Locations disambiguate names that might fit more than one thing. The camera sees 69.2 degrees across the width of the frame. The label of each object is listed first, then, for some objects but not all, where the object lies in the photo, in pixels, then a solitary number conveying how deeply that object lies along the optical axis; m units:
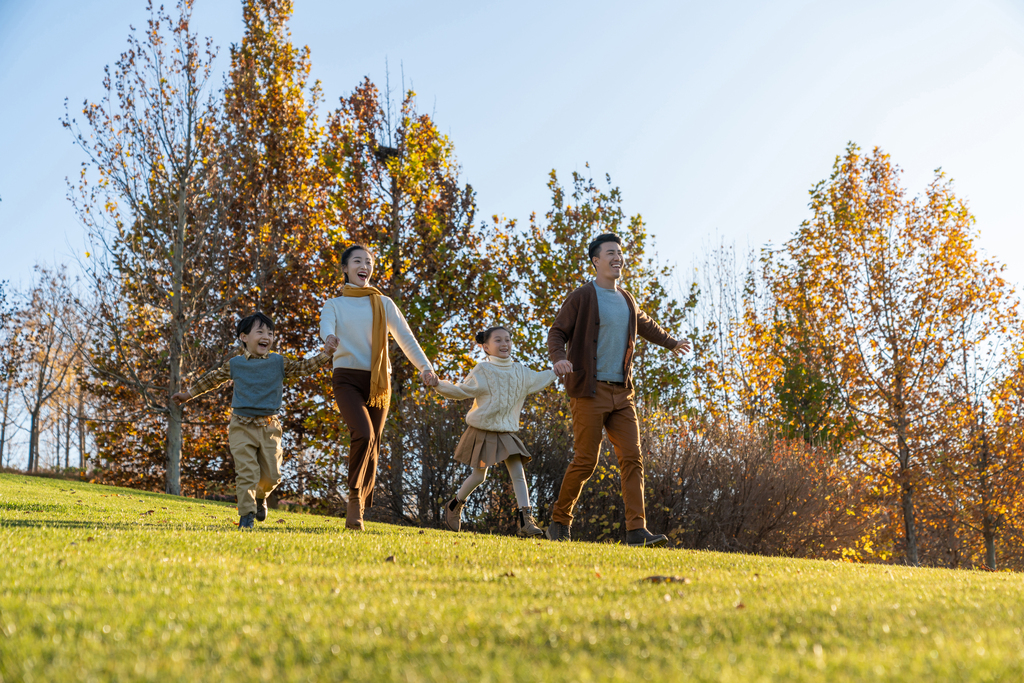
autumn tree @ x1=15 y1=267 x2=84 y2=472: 27.83
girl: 7.28
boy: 6.49
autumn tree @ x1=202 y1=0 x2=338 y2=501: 18.27
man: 6.46
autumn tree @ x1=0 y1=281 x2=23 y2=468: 26.48
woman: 6.21
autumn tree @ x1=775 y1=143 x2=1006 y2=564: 16.27
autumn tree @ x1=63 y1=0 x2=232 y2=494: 16.42
